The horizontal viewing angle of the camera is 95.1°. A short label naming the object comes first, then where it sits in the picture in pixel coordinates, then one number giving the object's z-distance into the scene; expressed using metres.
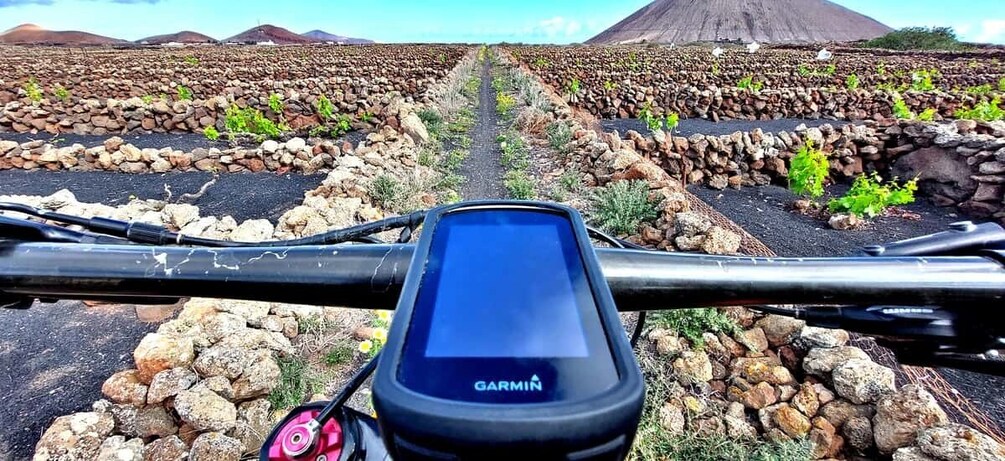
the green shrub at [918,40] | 56.26
